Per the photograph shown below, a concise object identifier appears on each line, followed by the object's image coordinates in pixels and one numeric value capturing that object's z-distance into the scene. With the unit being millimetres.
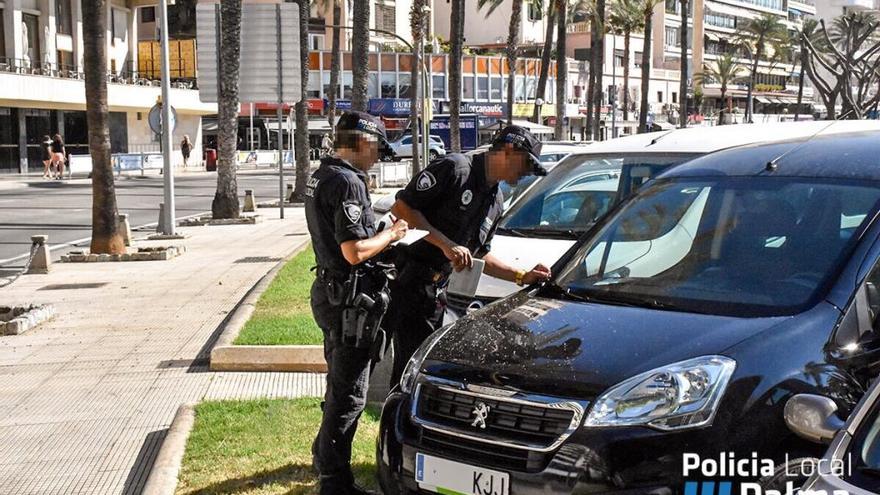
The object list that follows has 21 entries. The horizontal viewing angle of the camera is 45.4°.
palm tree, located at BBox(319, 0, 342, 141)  45062
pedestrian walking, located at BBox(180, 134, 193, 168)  58803
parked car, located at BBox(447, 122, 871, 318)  7018
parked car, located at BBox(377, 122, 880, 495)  3660
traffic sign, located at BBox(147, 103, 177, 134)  22062
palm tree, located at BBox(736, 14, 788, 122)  92062
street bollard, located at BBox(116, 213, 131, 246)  17734
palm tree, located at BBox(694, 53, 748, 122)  96562
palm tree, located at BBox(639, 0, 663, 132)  60500
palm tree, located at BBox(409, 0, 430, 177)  36094
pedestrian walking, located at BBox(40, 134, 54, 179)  43875
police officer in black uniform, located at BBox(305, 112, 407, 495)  4918
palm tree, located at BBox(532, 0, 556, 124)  52012
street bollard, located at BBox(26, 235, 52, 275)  15031
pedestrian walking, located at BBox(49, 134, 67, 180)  43125
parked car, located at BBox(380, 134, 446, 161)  51153
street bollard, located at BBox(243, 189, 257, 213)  26922
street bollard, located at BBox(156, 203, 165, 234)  20034
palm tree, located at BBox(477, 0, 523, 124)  55775
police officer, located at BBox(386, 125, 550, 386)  5566
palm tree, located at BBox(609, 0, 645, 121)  68000
